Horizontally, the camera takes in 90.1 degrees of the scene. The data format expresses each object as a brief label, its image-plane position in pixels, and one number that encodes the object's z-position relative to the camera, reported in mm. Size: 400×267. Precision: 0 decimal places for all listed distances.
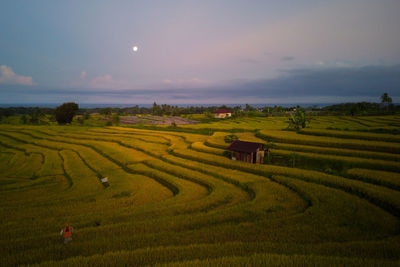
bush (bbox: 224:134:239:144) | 31820
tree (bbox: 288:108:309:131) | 36188
